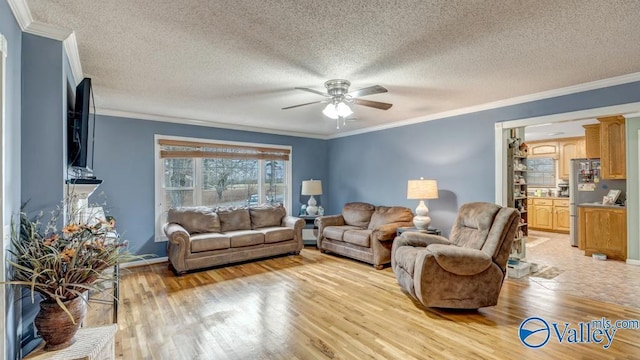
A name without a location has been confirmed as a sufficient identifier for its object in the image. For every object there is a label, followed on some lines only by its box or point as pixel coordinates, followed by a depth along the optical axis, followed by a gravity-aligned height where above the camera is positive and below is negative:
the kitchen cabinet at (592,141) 5.64 +0.82
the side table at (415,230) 4.38 -0.71
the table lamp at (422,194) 4.33 -0.16
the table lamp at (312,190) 5.98 -0.14
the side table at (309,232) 5.91 -0.98
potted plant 1.64 -0.49
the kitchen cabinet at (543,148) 7.63 +0.91
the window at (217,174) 4.89 +0.17
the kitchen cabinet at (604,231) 4.77 -0.81
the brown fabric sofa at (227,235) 4.11 -0.79
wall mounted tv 2.33 +0.44
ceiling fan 2.96 +0.88
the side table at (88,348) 1.60 -0.94
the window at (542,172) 7.75 +0.30
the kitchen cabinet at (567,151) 7.24 +0.79
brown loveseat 4.43 -0.79
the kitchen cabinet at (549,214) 7.09 -0.77
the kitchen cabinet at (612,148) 4.92 +0.59
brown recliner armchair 2.80 -0.85
